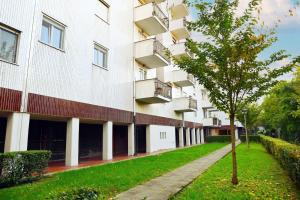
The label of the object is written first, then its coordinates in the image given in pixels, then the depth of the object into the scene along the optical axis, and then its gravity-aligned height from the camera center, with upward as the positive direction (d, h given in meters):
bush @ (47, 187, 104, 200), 3.85 -0.98
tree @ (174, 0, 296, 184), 8.64 +2.68
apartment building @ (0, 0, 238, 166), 10.20 +3.17
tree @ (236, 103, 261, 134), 30.53 +2.16
